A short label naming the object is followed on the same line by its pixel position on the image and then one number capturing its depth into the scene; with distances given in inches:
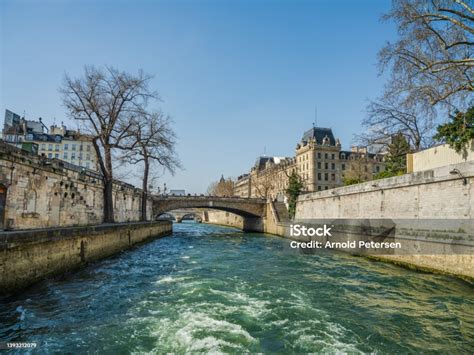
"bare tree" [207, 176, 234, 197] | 4129.4
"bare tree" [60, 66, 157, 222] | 922.1
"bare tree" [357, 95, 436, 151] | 1016.2
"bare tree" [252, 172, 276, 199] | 3579.7
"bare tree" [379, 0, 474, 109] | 545.0
